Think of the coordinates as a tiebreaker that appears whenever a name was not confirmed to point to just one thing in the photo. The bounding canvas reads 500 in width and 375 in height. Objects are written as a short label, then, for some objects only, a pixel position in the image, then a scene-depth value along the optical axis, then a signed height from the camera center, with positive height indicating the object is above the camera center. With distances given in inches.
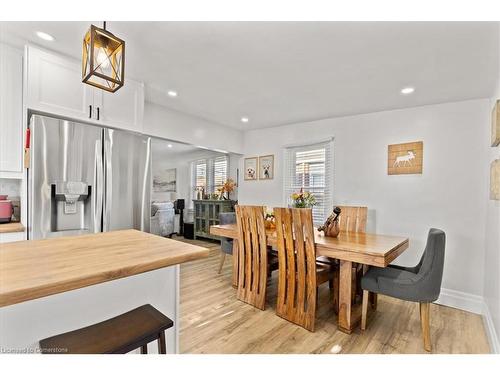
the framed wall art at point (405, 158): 123.2 +16.2
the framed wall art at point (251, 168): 187.5 +14.5
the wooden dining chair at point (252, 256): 102.7 -30.3
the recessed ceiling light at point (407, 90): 103.6 +42.5
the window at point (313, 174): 154.9 +9.3
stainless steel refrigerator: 81.0 +1.9
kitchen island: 29.6 -11.9
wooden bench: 33.7 -22.2
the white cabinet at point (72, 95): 80.8 +32.9
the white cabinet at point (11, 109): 79.5 +24.3
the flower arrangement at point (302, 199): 124.4 -6.0
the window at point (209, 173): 222.5 +12.2
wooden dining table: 75.4 -20.9
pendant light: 46.6 +26.3
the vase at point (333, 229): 98.7 -16.4
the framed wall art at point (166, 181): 267.6 +4.9
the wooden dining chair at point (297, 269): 86.5 -30.5
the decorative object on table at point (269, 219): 123.9 -16.4
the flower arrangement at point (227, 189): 207.3 -2.1
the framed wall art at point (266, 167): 178.2 +14.6
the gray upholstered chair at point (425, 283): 75.4 -29.9
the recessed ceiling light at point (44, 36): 74.2 +45.3
